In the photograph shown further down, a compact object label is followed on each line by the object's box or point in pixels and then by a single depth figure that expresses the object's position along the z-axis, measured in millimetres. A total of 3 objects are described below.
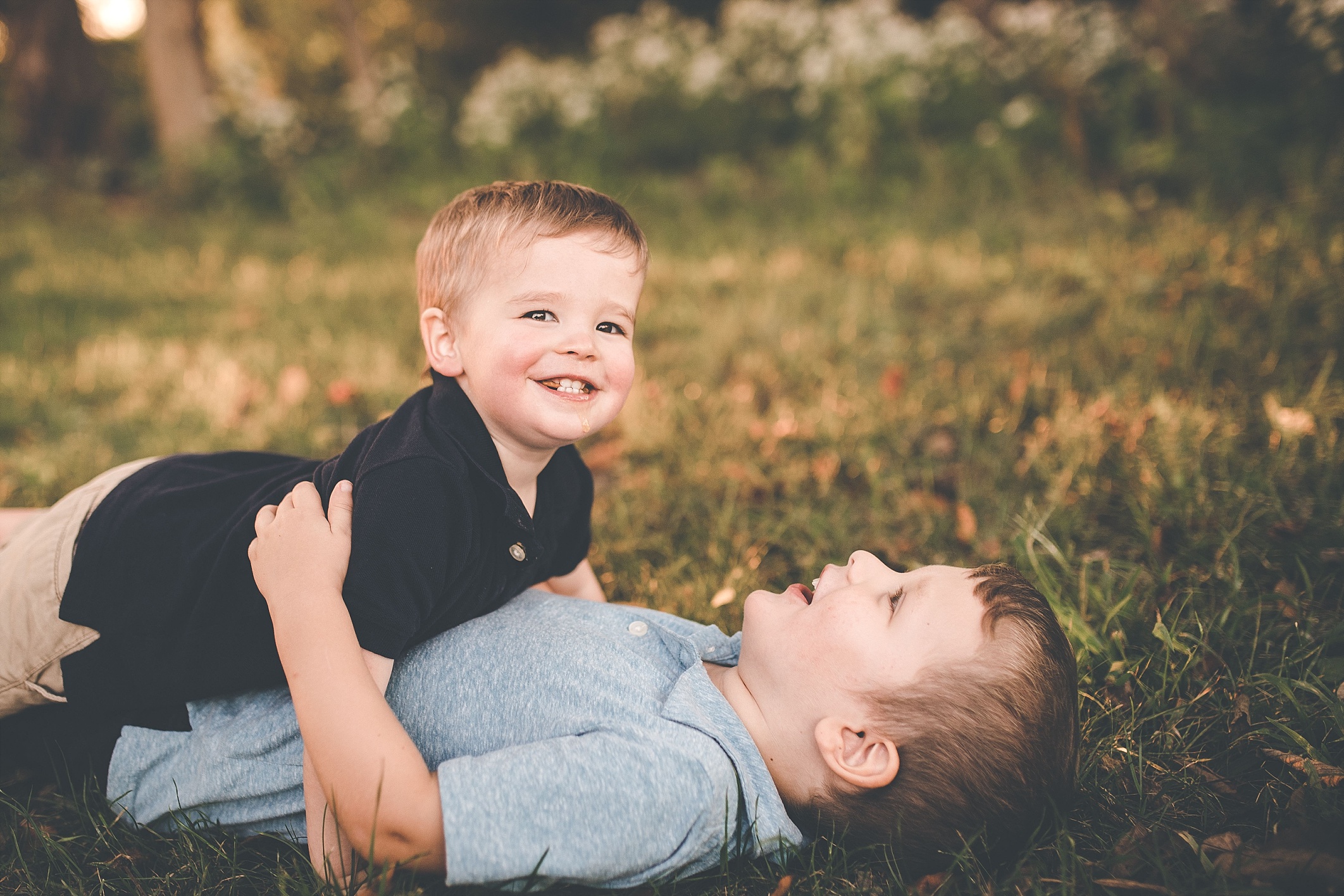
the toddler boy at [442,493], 1194
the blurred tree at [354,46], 8916
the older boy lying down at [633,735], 1115
